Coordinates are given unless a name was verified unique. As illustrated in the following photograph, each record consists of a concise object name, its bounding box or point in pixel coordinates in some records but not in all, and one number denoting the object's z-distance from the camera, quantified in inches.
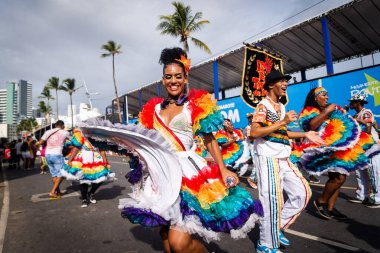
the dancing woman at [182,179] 74.8
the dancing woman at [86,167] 236.5
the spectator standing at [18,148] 669.2
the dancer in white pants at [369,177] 190.9
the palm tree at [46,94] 2591.0
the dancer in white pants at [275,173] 115.0
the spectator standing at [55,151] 272.1
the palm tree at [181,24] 834.2
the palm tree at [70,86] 2213.3
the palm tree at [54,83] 2320.4
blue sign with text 392.2
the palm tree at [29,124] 3628.4
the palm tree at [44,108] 2726.4
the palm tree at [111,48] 1425.9
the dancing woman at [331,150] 159.6
